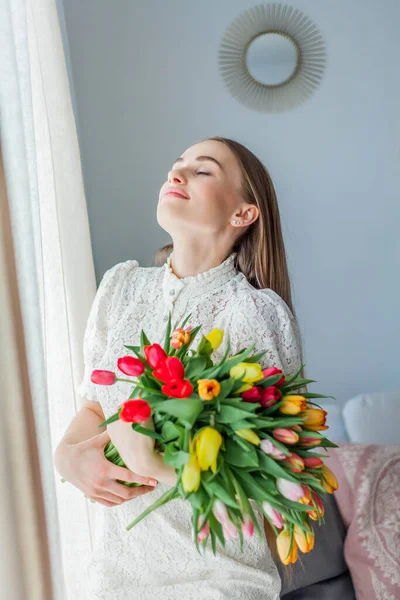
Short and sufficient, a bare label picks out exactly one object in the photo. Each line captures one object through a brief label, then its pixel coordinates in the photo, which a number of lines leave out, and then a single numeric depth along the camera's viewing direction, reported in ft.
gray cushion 5.80
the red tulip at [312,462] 3.08
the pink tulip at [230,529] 2.79
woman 3.63
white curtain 4.59
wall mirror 7.60
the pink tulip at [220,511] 2.77
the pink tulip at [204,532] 2.92
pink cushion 5.61
